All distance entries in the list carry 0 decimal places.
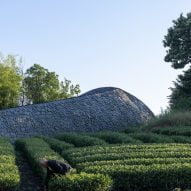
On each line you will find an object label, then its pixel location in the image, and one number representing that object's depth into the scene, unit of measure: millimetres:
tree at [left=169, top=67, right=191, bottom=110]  28578
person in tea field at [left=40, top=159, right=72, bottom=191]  9562
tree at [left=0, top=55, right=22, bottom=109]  44219
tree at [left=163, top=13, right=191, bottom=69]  29670
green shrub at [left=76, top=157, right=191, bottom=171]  11914
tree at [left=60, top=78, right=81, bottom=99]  51781
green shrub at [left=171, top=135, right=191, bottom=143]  18000
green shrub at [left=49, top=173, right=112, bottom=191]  9430
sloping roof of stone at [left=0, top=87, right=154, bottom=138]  24422
